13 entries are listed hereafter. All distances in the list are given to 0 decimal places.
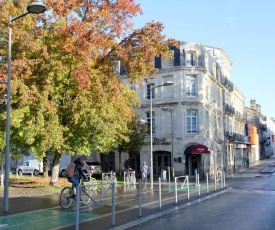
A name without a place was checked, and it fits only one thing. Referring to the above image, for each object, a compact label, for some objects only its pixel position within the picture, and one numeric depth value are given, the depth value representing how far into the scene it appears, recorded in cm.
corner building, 3428
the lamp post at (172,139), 3188
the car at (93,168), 3099
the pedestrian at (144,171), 2598
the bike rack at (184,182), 1626
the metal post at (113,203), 909
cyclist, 1259
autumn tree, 1647
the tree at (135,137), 3164
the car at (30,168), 3781
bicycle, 1220
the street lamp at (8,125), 1064
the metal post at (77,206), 784
